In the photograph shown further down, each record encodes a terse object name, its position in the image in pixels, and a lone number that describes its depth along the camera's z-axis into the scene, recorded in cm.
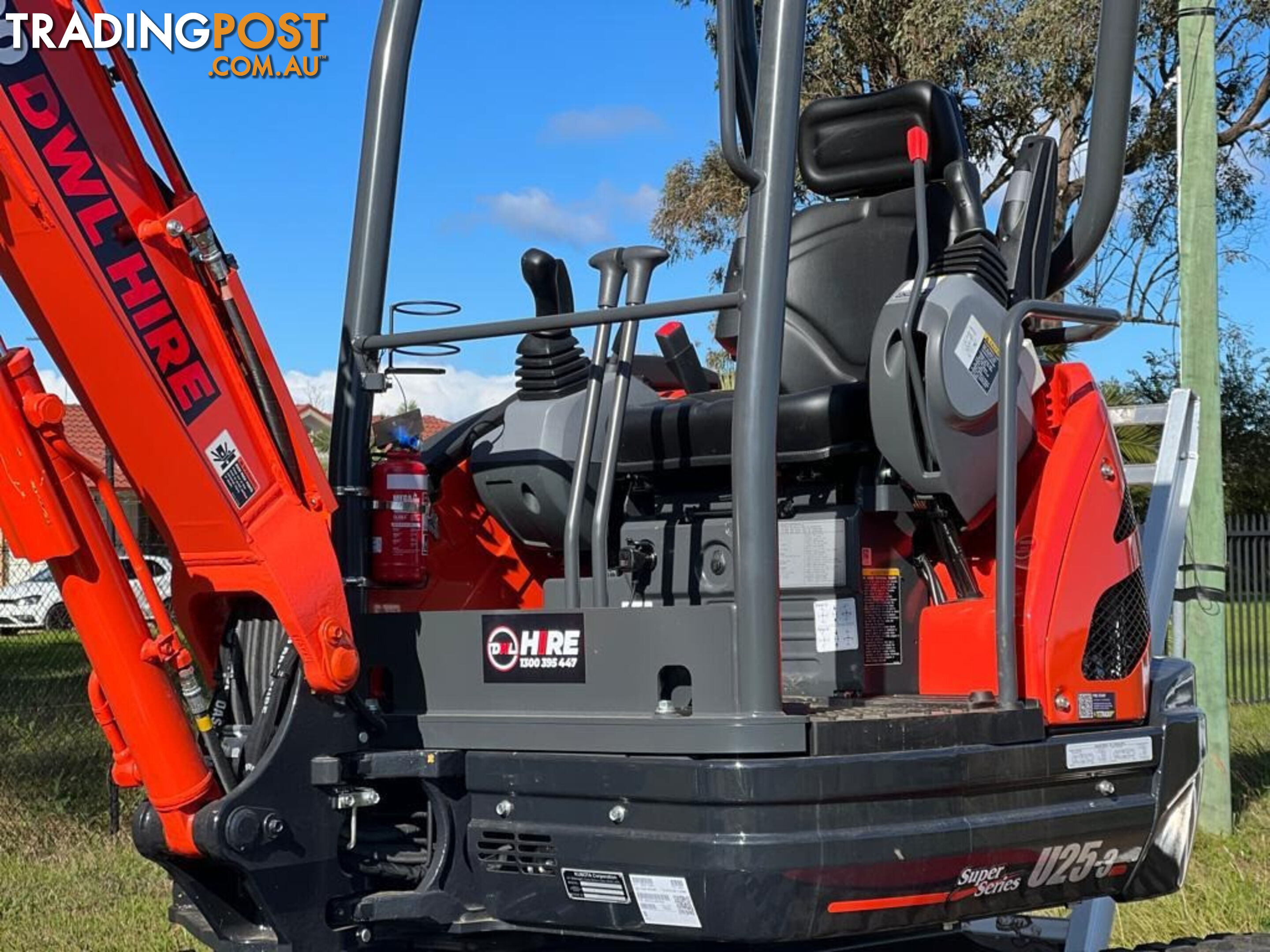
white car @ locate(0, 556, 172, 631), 879
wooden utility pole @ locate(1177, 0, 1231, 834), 832
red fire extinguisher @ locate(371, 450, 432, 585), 394
